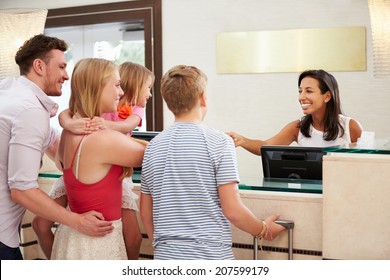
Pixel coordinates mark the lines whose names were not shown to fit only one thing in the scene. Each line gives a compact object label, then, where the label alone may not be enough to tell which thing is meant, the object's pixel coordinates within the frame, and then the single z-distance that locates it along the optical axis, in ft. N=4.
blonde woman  6.95
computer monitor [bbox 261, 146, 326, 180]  8.54
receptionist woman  13.07
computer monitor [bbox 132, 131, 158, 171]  10.34
